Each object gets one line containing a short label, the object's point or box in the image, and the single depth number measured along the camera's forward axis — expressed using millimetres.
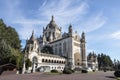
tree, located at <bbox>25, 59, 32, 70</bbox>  29289
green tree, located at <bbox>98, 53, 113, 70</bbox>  61458
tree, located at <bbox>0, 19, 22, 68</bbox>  23235
